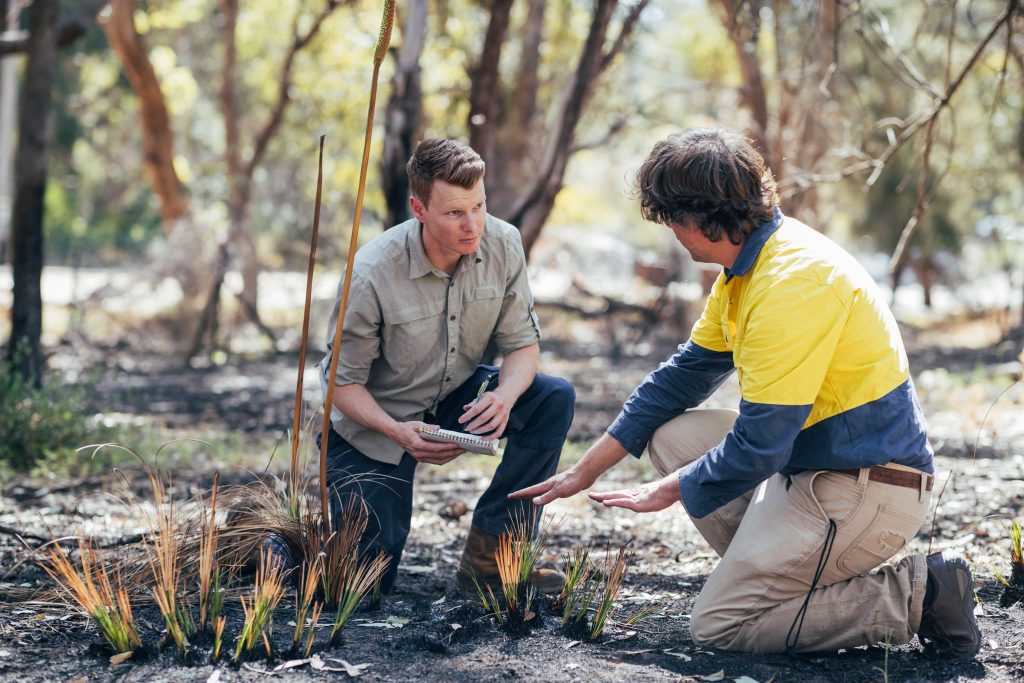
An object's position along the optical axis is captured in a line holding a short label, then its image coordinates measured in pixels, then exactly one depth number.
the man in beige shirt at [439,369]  3.59
